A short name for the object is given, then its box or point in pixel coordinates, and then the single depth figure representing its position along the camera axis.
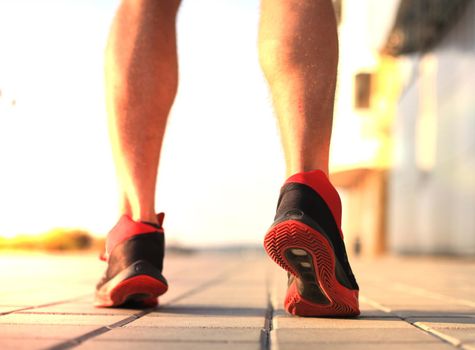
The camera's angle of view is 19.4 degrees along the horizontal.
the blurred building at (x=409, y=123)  14.82
